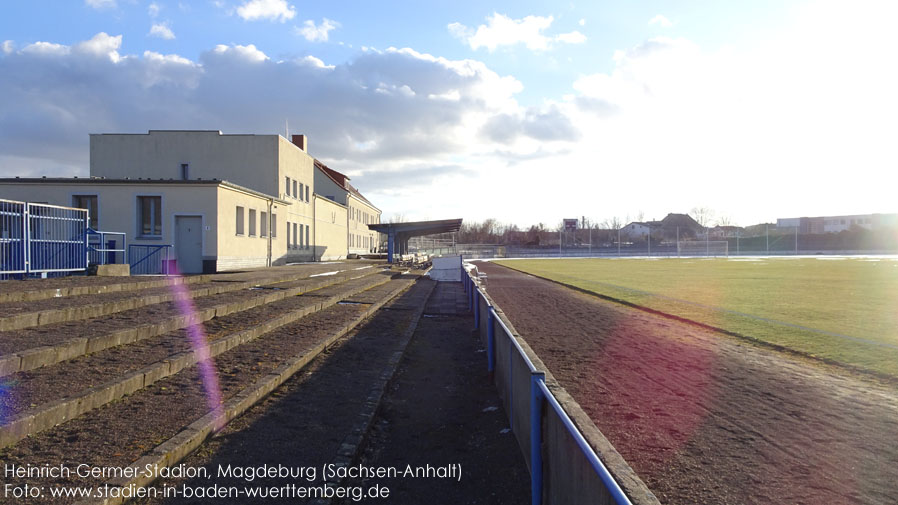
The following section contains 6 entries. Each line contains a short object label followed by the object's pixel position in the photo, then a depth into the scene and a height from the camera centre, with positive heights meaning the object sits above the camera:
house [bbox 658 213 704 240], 102.64 +4.33
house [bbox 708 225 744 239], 106.16 +3.22
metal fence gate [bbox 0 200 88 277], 11.85 -0.07
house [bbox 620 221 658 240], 118.55 +3.93
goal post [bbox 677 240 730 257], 74.50 -0.19
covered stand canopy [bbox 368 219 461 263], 38.50 +1.31
